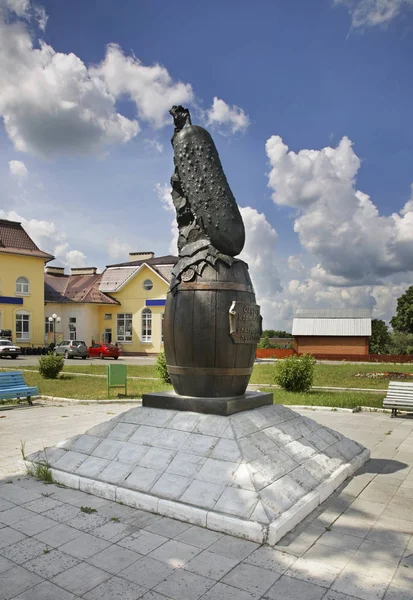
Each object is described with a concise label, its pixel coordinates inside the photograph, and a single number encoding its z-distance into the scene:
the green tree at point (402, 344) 49.29
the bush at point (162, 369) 16.19
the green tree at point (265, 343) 51.91
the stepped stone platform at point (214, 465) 4.60
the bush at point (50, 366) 19.04
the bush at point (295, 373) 15.25
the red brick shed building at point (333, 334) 42.34
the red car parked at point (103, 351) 35.41
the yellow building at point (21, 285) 39.62
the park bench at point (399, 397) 11.46
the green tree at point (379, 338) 52.12
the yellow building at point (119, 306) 41.44
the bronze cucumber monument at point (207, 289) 6.15
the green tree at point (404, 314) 54.16
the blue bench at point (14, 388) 12.83
